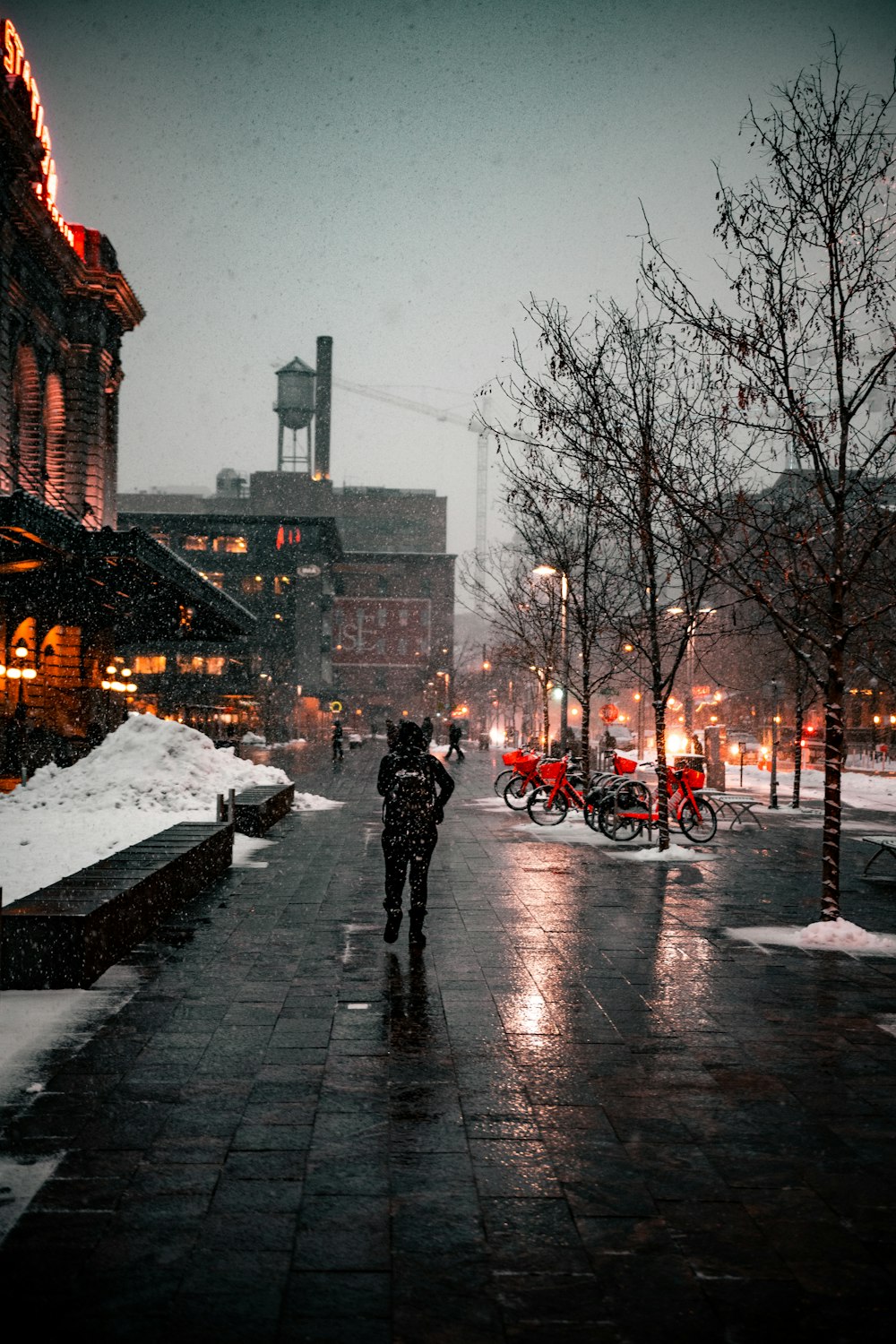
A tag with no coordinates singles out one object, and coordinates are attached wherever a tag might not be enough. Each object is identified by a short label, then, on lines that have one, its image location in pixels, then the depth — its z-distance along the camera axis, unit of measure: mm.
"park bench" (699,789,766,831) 18453
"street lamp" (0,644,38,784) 23625
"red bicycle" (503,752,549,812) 19500
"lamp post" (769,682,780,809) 22881
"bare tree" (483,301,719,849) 11266
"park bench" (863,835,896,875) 11719
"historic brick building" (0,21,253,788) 24188
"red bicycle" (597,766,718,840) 15914
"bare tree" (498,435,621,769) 18009
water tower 112188
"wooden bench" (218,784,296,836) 15648
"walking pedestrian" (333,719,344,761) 41781
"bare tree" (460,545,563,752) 26109
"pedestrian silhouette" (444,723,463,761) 42781
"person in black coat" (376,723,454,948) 8477
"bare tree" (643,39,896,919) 9203
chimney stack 111438
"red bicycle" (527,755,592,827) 17750
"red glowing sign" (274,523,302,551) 85000
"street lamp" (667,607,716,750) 32516
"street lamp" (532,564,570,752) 22138
